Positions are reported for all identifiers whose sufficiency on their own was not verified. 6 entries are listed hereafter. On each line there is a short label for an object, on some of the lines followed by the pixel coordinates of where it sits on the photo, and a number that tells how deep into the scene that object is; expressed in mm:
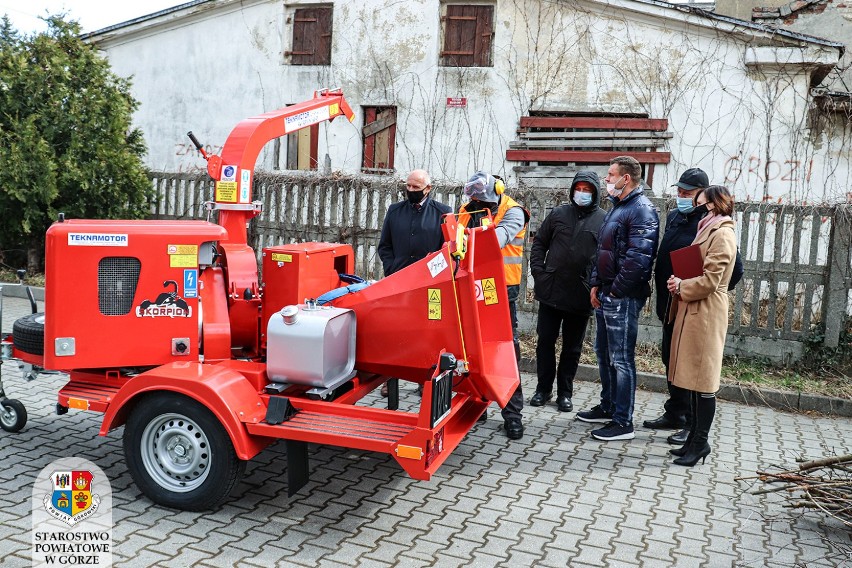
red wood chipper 4332
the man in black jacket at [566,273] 6488
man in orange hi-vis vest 5723
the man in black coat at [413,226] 6453
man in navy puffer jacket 5797
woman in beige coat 5375
